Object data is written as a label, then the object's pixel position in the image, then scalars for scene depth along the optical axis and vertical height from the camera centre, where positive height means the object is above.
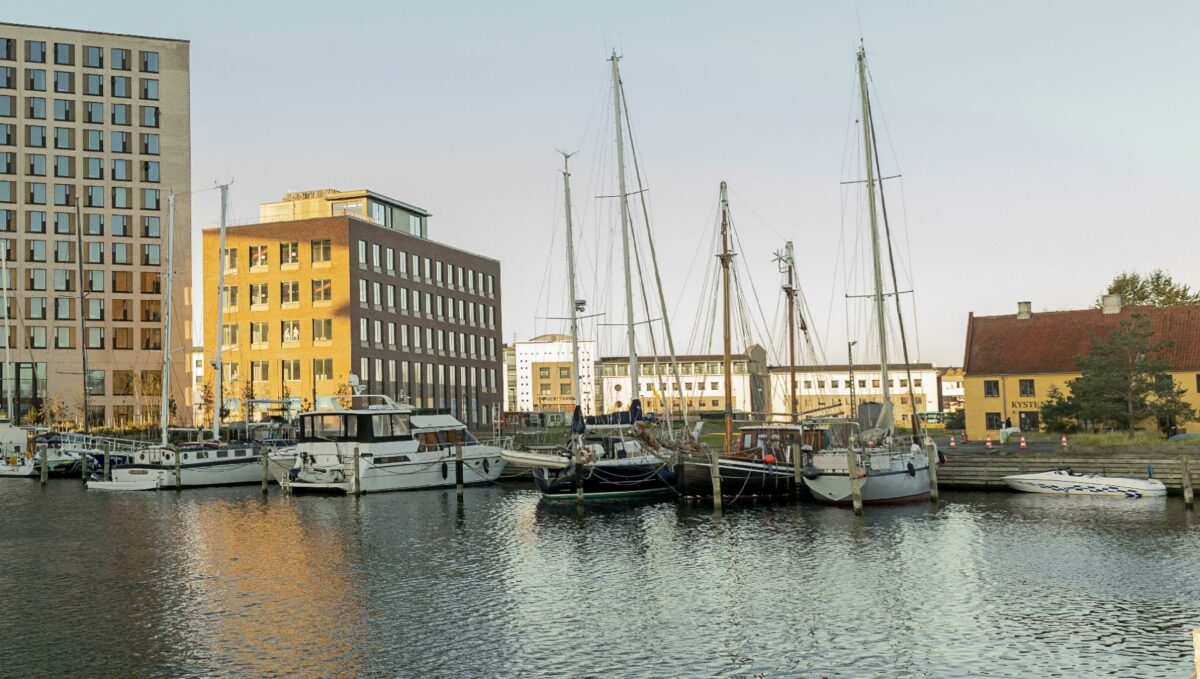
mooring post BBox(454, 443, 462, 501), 53.70 -1.98
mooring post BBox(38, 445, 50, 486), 66.79 -1.23
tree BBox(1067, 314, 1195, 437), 62.03 +0.99
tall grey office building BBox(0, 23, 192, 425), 112.56 +23.79
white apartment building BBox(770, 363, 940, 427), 173.50 +4.19
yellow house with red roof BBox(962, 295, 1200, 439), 76.62 +3.57
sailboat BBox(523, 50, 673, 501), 47.88 -1.89
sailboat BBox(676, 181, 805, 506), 46.06 -2.08
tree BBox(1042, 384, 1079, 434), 65.12 -0.59
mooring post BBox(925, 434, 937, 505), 45.12 -2.62
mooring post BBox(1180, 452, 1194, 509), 40.91 -2.97
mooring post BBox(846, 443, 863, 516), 41.25 -2.62
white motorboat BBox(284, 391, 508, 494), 54.78 -1.22
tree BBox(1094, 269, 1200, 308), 92.69 +9.10
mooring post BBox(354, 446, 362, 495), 54.12 -2.30
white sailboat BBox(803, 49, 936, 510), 43.62 -1.84
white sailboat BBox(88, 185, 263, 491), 59.84 -1.58
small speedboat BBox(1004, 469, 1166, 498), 44.34 -3.32
